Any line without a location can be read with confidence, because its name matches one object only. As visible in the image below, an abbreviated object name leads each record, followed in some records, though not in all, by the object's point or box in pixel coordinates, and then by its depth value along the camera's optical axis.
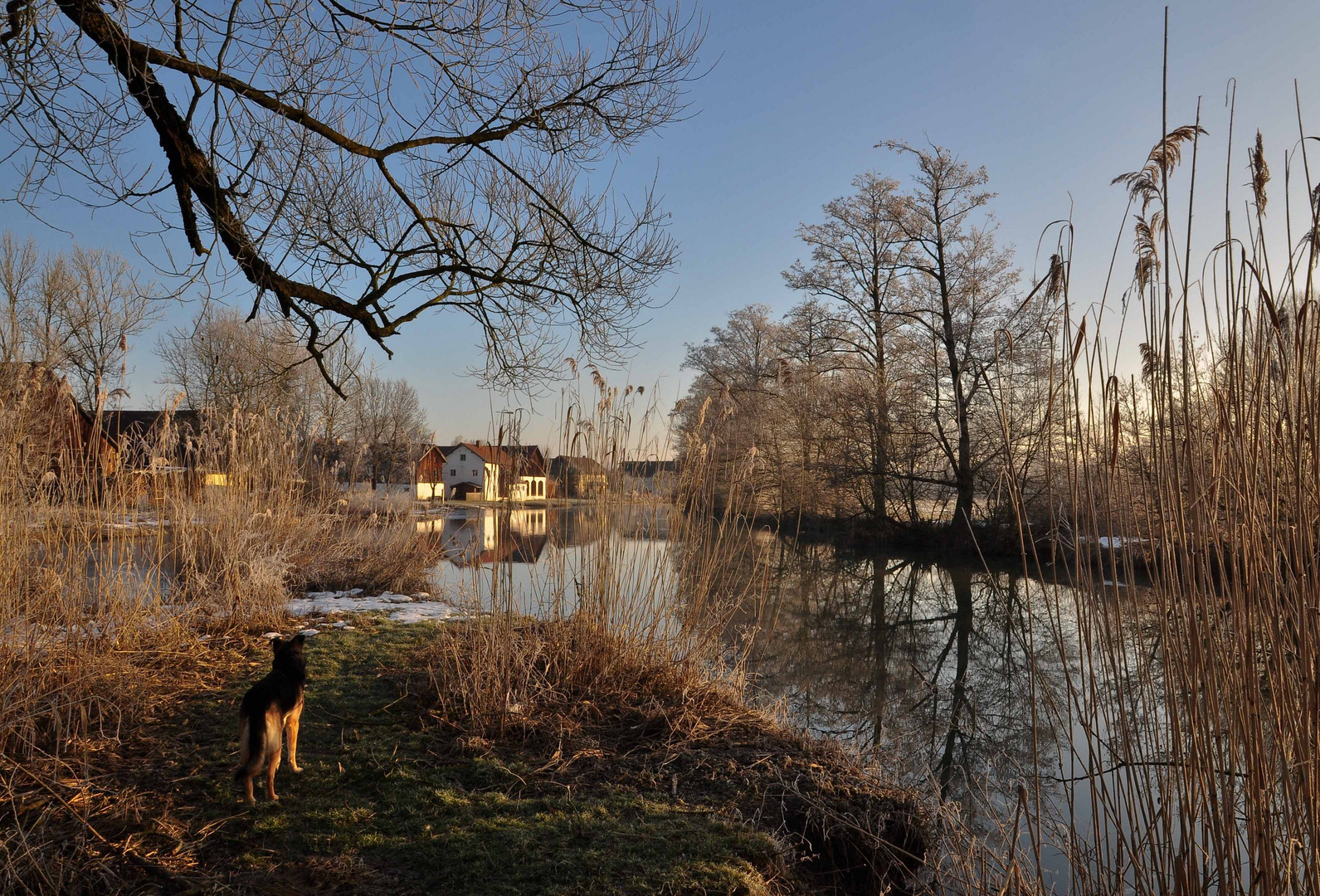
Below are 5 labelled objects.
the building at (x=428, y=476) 35.03
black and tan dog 2.43
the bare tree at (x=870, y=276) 15.70
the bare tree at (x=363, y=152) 3.20
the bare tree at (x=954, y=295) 14.88
